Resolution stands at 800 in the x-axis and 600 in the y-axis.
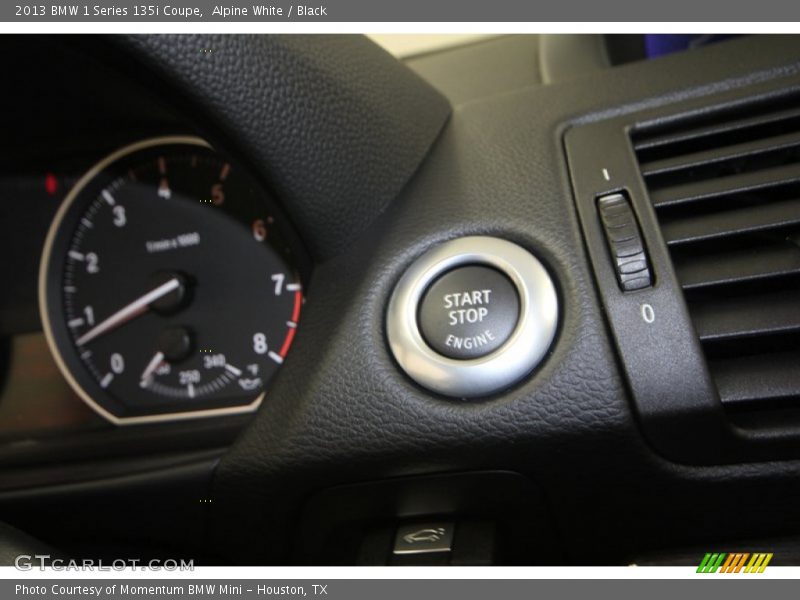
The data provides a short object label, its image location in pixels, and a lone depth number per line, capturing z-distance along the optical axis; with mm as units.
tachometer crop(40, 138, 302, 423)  253
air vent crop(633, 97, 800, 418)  167
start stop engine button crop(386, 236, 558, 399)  179
